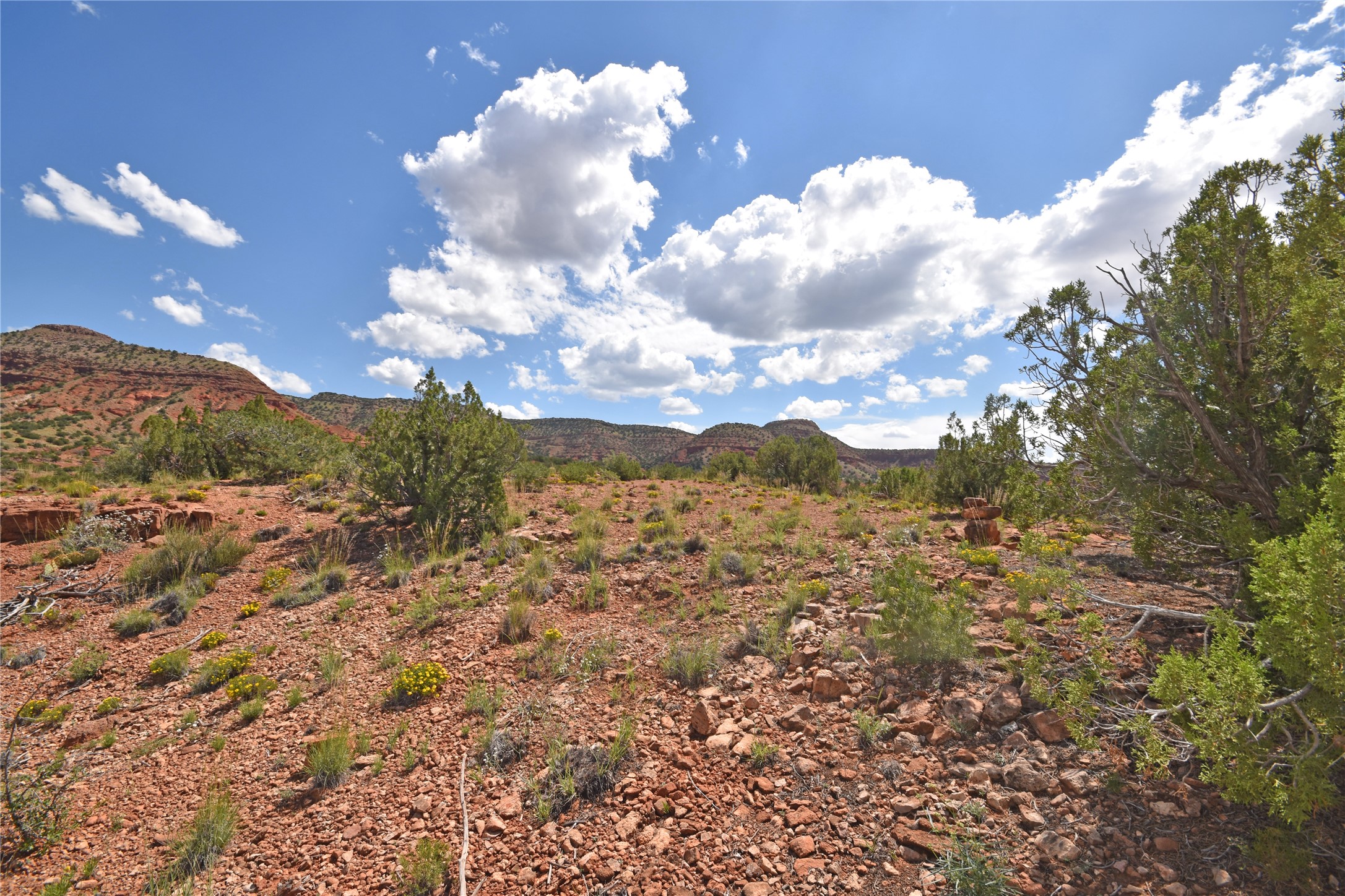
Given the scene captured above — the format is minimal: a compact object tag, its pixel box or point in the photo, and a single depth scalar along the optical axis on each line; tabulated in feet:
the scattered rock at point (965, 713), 11.84
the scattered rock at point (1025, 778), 9.95
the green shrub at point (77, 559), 24.39
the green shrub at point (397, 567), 23.67
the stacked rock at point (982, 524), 26.20
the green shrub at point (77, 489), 33.78
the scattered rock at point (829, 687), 14.05
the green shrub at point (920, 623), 14.30
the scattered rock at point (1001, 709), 11.85
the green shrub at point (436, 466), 29.76
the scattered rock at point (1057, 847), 8.52
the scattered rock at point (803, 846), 9.52
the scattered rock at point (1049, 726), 11.05
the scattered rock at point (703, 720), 13.24
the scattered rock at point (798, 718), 13.05
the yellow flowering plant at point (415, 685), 15.57
